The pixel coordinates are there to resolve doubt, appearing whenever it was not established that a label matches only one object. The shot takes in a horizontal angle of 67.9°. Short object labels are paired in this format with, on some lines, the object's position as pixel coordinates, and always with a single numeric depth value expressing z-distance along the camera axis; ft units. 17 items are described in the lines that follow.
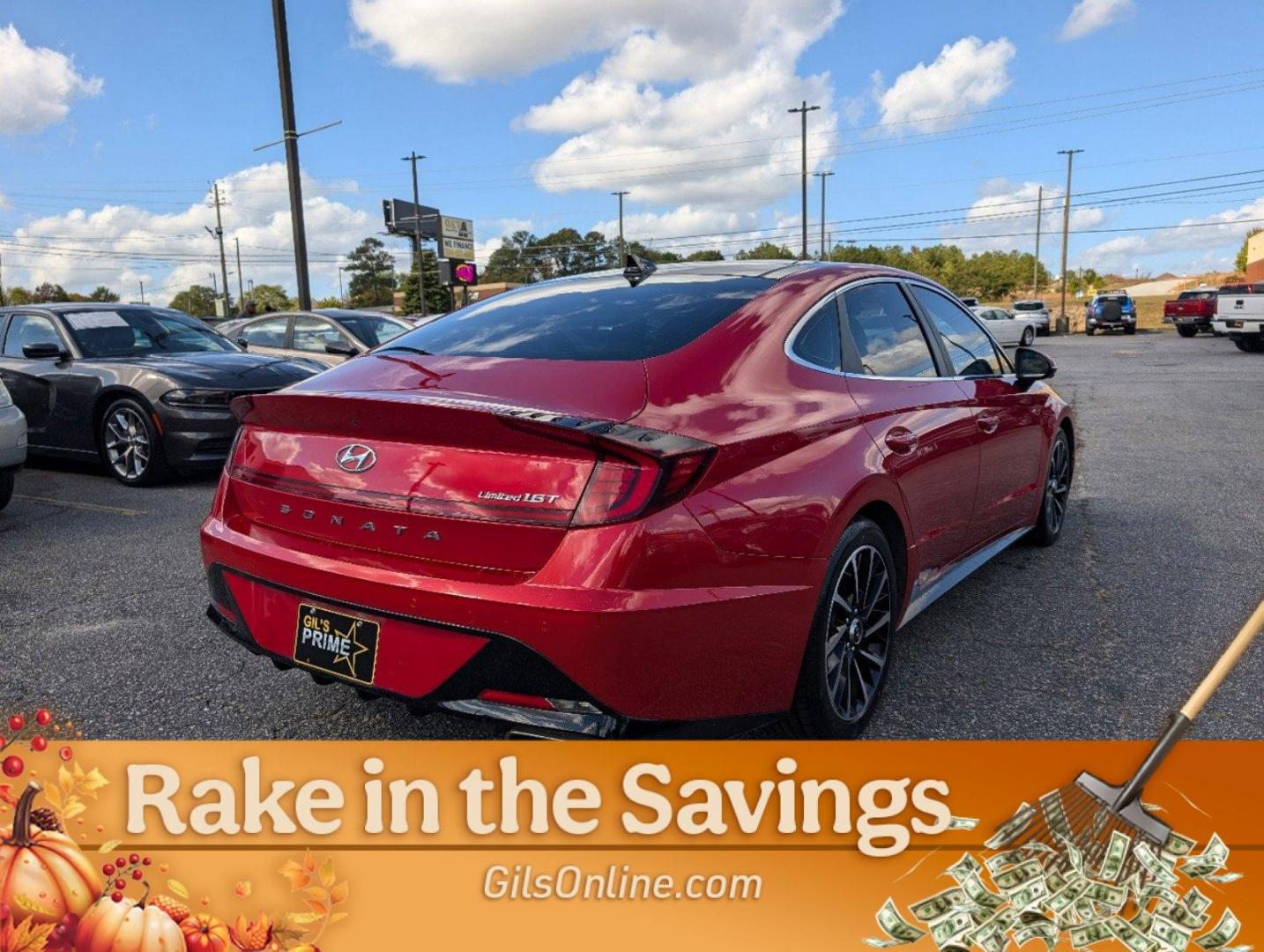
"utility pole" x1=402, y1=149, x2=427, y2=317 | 137.11
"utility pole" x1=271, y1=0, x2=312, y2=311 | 44.68
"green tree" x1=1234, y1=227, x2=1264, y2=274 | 266.36
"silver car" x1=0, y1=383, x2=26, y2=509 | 18.94
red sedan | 6.89
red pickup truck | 104.12
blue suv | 126.72
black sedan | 22.52
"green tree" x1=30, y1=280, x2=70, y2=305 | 256.60
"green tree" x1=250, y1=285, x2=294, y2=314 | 301.78
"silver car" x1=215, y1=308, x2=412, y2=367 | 32.32
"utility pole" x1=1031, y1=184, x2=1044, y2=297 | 262.06
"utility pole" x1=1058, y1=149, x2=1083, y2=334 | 181.57
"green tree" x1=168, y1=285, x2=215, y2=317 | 363.70
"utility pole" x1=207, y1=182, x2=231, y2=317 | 229.66
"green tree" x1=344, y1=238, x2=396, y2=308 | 353.10
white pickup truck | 72.90
